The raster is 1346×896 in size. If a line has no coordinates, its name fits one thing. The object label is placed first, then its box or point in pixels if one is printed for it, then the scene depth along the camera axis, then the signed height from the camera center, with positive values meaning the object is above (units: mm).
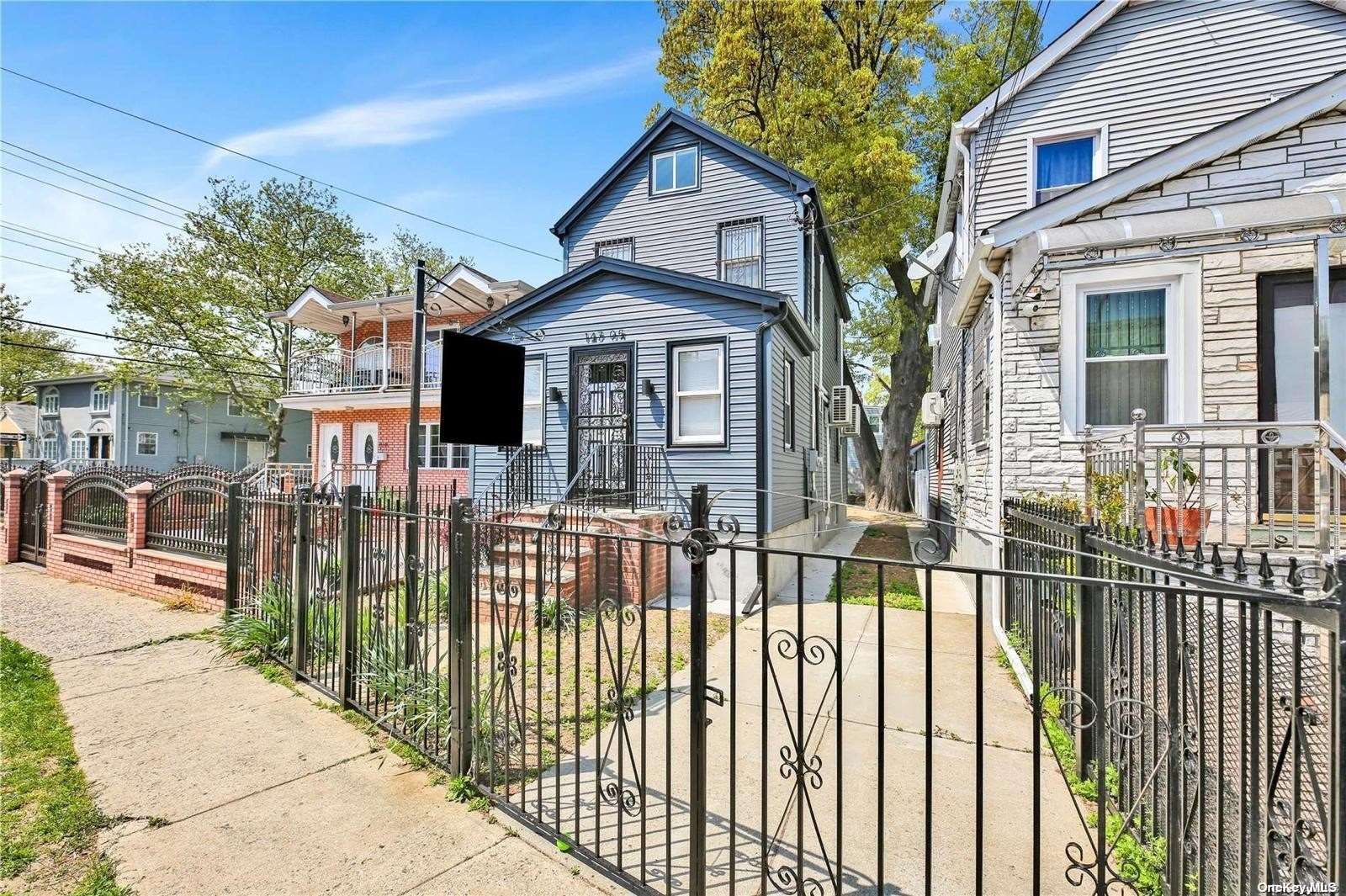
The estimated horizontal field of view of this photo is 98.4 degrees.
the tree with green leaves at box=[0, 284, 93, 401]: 28172 +5183
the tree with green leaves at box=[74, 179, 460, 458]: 22547 +6767
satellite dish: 10219 +3824
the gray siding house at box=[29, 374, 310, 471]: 25781 +1249
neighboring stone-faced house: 5609 +2192
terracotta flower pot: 4629 -532
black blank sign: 6008 +677
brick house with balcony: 17328 +2123
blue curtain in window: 8516 +4344
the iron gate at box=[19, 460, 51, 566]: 9898 -1122
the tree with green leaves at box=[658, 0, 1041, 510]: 15531 +10672
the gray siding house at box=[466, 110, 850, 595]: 9016 +2115
